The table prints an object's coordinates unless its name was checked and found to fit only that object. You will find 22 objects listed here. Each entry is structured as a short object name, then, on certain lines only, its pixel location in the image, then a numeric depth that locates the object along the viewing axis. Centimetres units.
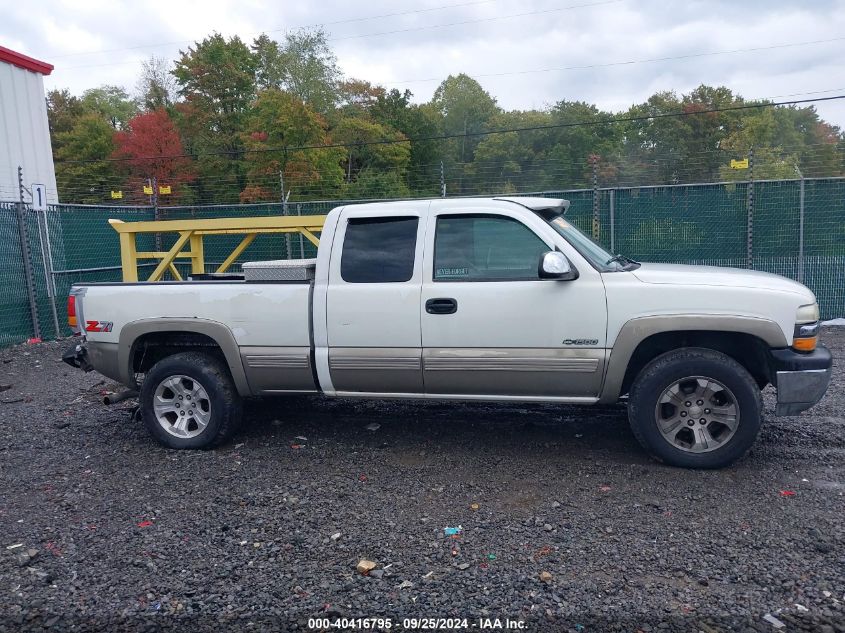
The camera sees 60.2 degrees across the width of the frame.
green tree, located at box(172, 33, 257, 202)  3703
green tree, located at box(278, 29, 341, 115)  3975
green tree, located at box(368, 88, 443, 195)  3775
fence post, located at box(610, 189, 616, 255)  1207
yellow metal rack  737
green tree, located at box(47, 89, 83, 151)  4638
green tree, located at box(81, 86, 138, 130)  5603
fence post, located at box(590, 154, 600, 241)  1210
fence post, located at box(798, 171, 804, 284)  1140
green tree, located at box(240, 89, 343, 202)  2672
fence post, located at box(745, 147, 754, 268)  1161
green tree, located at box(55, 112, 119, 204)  3525
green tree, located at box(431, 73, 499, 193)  3916
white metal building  1533
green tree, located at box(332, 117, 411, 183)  3325
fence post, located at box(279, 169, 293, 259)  1318
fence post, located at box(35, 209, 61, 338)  1189
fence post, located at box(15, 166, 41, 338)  1148
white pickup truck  498
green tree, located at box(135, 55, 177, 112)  4772
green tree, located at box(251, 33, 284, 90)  4000
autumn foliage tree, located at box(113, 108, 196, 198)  3488
